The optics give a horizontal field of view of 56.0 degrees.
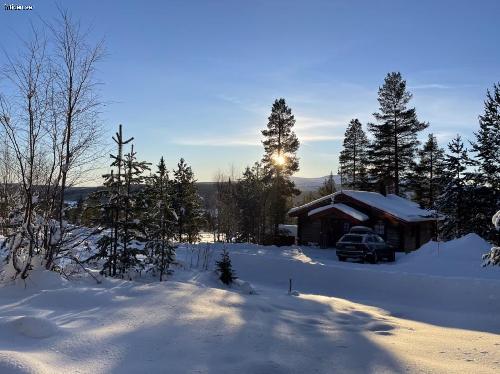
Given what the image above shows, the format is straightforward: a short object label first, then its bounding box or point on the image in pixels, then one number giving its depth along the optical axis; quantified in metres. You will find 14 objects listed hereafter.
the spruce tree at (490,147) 31.45
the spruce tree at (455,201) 30.59
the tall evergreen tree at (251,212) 41.78
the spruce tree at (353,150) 59.81
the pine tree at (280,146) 52.16
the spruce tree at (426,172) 50.84
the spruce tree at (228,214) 41.97
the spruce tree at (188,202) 37.04
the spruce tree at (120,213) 14.73
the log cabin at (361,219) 31.53
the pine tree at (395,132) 47.91
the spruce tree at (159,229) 16.03
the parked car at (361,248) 24.56
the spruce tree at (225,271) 15.50
